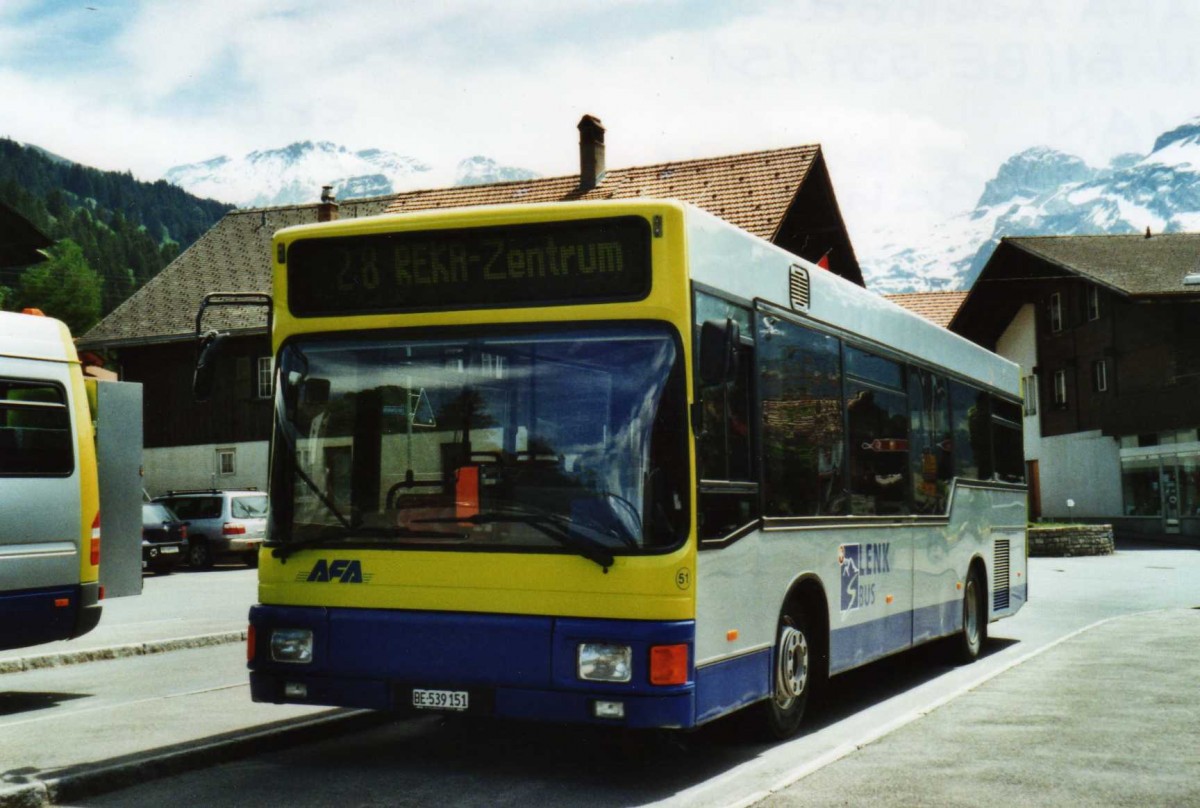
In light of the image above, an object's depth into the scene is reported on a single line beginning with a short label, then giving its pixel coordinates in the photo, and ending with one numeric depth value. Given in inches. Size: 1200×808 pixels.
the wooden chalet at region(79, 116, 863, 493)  1392.7
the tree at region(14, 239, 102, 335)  4205.2
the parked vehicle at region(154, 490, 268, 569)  1310.3
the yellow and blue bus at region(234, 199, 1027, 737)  280.4
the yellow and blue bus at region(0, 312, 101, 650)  422.0
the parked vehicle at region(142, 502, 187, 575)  1211.9
